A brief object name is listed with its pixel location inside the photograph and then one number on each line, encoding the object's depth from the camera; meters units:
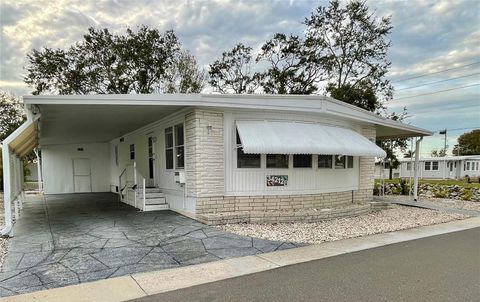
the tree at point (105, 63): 19.25
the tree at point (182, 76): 21.59
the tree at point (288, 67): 22.47
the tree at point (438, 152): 59.39
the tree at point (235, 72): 23.16
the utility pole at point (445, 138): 46.71
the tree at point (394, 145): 21.82
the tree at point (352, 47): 20.86
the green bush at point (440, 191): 14.27
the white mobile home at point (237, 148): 7.50
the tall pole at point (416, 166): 12.47
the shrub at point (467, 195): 13.44
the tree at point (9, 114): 21.88
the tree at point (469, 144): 51.28
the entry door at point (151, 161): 10.84
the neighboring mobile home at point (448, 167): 34.28
